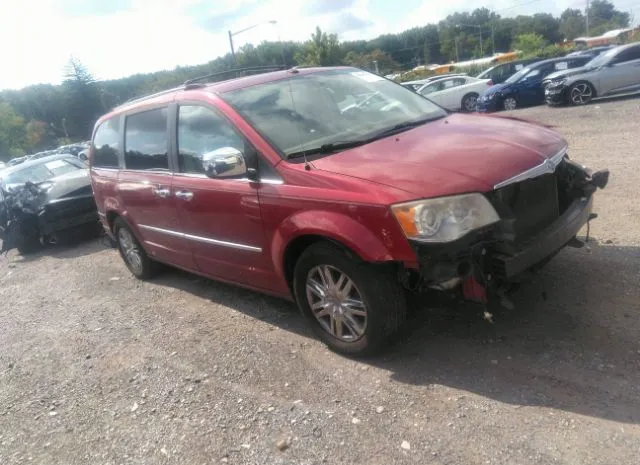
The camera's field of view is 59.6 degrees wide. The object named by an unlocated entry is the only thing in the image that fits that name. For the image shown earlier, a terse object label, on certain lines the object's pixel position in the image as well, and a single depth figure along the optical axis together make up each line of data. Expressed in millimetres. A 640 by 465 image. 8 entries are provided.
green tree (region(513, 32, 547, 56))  60675
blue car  18266
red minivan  3064
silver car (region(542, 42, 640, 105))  14961
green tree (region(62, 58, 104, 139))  70125
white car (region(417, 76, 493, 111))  20359
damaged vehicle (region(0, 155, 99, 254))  9117
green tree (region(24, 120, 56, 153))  71812
